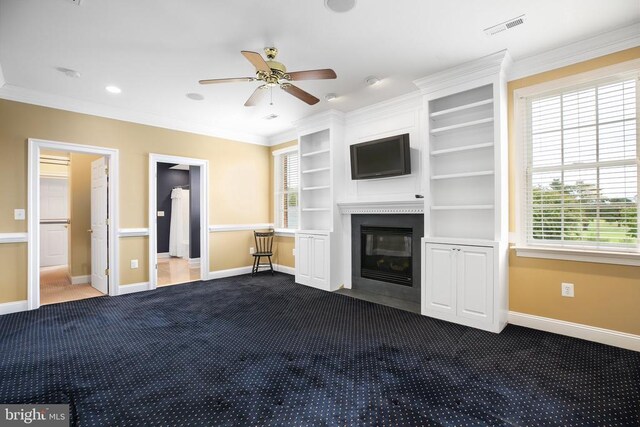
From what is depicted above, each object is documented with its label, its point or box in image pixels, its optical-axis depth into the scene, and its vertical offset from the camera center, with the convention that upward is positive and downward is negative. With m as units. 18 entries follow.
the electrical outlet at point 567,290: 2.96 -0.72
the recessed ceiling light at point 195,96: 4.06 +1.59
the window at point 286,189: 6.05 +0.53
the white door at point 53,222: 7.13 -0.13
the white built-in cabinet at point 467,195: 3.16 +0.22
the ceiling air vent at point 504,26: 2.55 +1.60
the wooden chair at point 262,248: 5.96 -0.65
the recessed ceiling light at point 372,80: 3.63 +1.60
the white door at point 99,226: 4.63 -0.15
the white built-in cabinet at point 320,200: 4.82 +0.27
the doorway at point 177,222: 4.94 -0.14
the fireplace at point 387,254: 4.14 -0.56
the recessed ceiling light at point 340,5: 2.30 +1.58
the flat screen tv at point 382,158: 4.07 +0.79
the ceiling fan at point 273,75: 2.63 +1.28
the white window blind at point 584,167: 2.75 +0.45
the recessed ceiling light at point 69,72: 3.34 +1.57
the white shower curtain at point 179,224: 8.39 -0.23
